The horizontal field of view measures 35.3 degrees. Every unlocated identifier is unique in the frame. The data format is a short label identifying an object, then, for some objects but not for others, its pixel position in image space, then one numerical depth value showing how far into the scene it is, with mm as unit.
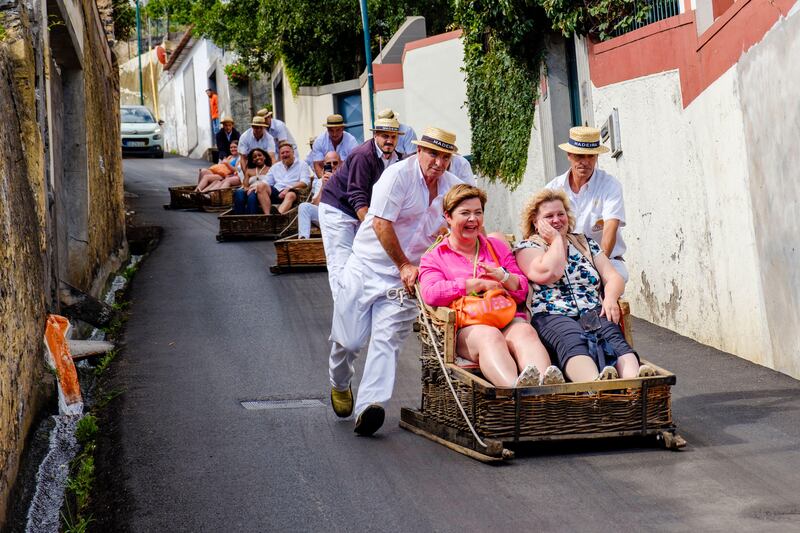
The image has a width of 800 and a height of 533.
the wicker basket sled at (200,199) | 23625
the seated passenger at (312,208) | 15969
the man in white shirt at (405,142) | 11214
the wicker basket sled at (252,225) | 18656
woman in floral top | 7195
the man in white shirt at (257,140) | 20573
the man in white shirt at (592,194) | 8516
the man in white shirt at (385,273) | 7527
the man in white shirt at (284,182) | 18984
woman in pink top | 7043
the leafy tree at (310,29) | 30953
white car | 41531
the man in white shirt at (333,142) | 15961
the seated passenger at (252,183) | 19203
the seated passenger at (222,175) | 23673
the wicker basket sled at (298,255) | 15422
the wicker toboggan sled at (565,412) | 6672
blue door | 31672
